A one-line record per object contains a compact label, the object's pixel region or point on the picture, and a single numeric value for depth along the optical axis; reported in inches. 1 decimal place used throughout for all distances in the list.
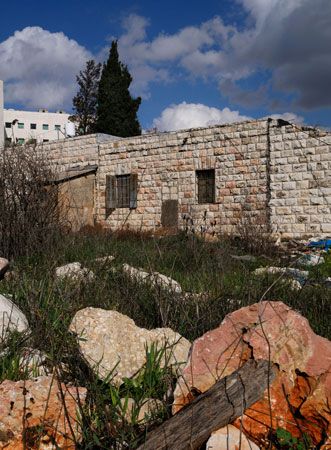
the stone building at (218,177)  472.4
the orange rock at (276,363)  88.7
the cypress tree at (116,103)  1135.0
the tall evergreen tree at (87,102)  1396.4
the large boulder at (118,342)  108.0
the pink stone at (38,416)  86.0
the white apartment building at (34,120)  2450.8
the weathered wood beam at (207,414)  79.4
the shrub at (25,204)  257.3
